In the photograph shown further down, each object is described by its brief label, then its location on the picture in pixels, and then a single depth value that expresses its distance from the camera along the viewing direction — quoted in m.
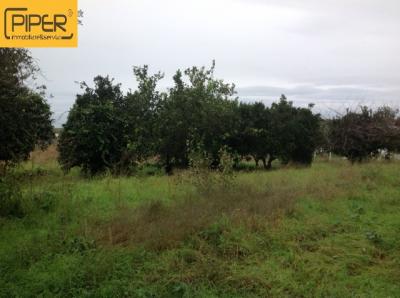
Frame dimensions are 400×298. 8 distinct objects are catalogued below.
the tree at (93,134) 14.66
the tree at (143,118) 15.83
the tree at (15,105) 5.82
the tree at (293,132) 17.53
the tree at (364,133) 17.75
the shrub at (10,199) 6.08
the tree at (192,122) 15.70
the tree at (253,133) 16.94
